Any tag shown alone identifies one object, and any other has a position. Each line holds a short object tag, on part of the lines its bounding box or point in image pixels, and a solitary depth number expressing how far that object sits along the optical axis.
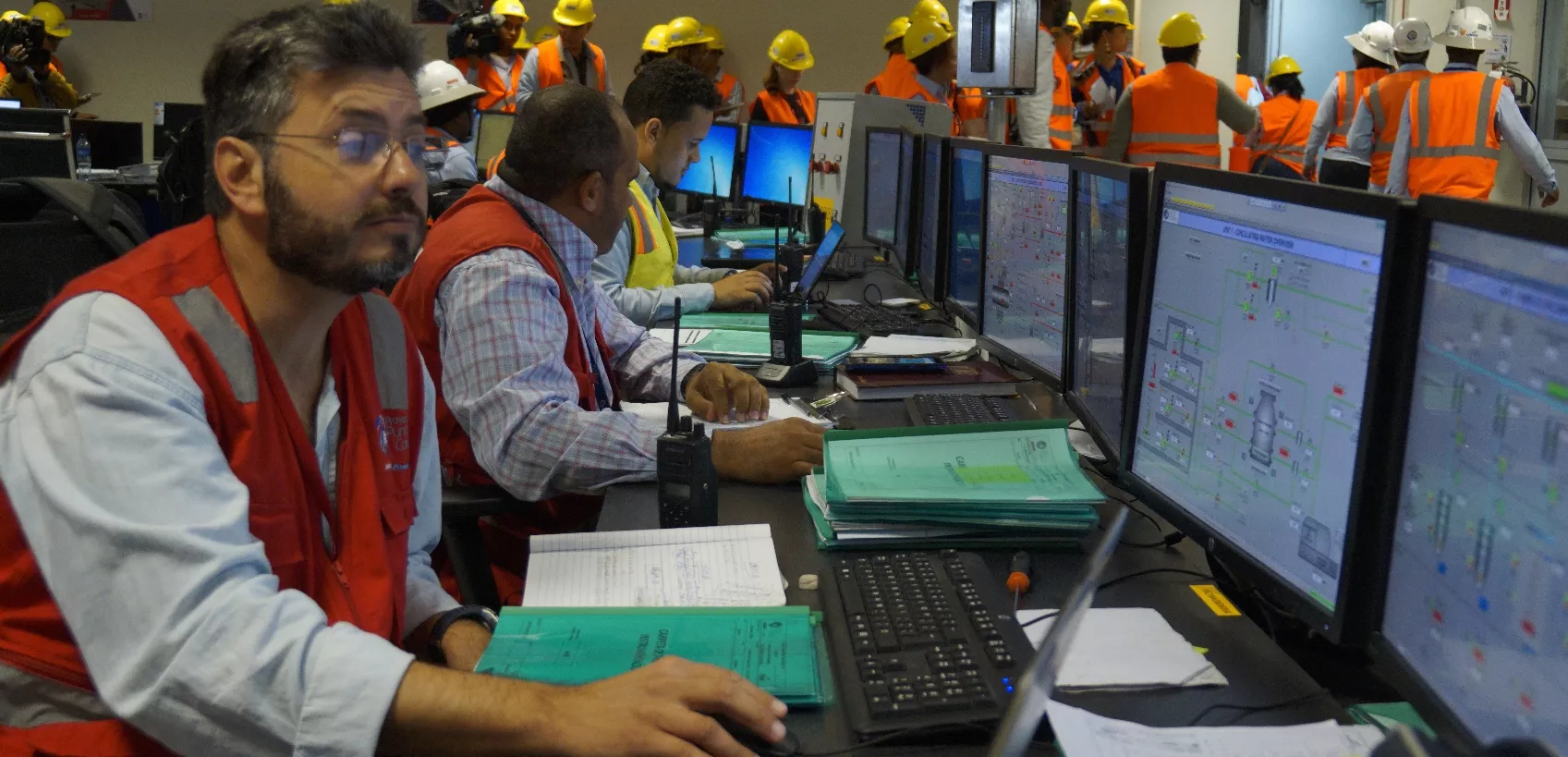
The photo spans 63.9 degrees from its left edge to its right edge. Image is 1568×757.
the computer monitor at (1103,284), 1.48
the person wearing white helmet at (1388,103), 5.66
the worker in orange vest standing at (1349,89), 6.65
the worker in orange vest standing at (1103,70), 7.72
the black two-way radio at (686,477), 1.50
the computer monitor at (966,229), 2.48
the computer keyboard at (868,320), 2.98
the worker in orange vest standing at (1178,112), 6.27
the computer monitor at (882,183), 3.74
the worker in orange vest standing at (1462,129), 5.42
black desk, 1.04
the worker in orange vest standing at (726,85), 8.81
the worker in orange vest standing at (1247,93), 8.07
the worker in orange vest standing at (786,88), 7.70
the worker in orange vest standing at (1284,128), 7.99
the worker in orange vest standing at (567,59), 7.50
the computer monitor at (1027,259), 1.92
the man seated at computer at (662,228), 3.22
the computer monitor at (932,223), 2.86
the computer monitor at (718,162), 5.50
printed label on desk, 1.26
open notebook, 1.30
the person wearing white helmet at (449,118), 4.80
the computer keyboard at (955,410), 1.98
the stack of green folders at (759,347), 2.54
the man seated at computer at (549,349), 1.79
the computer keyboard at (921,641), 1.03
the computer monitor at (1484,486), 0.70
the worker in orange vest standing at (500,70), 8.18
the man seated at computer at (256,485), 0.99
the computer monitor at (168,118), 7.98
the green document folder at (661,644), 1.11
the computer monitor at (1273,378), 0.93
